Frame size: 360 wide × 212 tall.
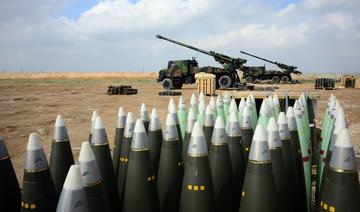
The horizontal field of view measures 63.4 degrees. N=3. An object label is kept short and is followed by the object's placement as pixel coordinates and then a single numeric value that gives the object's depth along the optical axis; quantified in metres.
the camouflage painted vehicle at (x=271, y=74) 30.64
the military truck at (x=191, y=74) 22.78
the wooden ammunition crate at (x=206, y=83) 18.22
